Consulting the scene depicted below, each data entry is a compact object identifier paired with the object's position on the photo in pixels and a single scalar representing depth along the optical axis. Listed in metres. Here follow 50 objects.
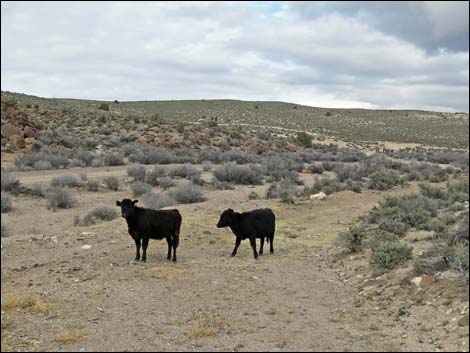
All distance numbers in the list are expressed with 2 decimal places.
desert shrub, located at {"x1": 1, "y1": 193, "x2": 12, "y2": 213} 17.02
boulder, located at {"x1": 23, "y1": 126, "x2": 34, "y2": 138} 31.84
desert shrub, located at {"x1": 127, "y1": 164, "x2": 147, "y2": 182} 25.65
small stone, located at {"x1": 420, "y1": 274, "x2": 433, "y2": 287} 9.12
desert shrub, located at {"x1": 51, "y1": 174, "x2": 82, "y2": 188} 22.34
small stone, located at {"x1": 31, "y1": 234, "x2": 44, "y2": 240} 13.43
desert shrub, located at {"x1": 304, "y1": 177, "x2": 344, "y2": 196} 23.67
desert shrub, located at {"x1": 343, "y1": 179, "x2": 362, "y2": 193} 24.05
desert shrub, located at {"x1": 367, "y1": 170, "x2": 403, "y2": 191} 25.67
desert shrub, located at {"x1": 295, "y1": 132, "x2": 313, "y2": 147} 56.83
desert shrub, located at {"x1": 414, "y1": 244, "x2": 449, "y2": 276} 9.48
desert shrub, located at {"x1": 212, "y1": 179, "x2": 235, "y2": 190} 25.23
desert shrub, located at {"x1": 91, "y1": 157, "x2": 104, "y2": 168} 30.91
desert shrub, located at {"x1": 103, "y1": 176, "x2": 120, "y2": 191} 23.20
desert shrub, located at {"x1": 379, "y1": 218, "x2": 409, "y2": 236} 13.81
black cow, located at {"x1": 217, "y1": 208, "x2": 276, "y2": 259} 12.76
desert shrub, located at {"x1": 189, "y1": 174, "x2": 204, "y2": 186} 25.89
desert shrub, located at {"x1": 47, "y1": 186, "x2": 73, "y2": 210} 18.66
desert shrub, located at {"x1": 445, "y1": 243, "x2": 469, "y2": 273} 8.82
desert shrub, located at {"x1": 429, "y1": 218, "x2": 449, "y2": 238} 12.03
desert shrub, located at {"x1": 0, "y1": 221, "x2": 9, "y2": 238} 13.95
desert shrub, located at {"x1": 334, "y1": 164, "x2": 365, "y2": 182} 29.38
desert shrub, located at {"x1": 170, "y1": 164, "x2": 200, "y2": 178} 27.72
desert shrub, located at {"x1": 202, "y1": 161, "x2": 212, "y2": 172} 31.36
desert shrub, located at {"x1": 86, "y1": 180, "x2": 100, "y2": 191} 22.69
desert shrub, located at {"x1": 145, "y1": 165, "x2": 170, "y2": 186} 25.23
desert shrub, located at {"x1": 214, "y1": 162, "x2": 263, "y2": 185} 27.39
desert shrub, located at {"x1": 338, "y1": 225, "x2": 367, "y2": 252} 12.93
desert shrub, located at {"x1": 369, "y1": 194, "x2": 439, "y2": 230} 14.40
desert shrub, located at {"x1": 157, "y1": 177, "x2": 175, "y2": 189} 24.67
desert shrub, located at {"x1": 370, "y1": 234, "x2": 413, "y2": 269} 10.75
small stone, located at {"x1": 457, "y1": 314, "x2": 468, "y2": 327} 7.29
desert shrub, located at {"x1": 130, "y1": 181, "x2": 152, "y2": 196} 21.91
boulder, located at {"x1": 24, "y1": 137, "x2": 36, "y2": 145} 32.24
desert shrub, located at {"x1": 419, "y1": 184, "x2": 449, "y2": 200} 19.34
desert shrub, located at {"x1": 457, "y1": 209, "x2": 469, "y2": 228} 10.71
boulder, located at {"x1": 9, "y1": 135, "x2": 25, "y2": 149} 26.38
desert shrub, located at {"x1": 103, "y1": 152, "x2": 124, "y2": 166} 31.88
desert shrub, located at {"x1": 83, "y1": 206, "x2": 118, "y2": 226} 16.85
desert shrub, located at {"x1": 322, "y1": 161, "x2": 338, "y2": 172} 36.38
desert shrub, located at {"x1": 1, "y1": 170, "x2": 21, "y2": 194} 19.36
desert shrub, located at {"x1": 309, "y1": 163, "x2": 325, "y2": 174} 34.53
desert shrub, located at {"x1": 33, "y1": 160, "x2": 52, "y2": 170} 27.94
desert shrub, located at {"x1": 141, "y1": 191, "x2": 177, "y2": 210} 18.75
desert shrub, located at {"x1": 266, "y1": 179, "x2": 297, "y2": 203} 21.51
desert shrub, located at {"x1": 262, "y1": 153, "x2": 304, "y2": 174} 31.80
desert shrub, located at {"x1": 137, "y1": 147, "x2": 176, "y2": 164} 33.59
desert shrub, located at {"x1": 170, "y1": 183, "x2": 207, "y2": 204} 20.88
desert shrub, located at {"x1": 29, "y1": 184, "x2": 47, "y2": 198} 20.22
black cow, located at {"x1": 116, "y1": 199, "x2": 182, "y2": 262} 11.59
